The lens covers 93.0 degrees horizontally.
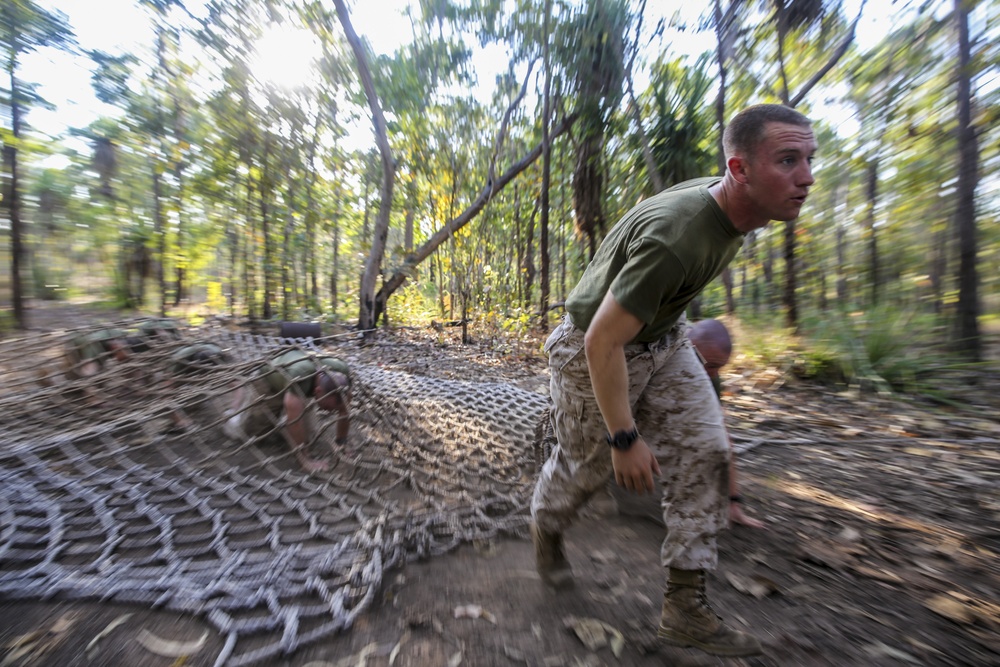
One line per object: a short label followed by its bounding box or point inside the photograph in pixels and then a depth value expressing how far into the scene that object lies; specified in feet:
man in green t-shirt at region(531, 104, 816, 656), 3.71
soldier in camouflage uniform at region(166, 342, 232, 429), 10.67
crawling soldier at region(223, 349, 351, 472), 8.50
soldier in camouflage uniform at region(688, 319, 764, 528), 6.57
